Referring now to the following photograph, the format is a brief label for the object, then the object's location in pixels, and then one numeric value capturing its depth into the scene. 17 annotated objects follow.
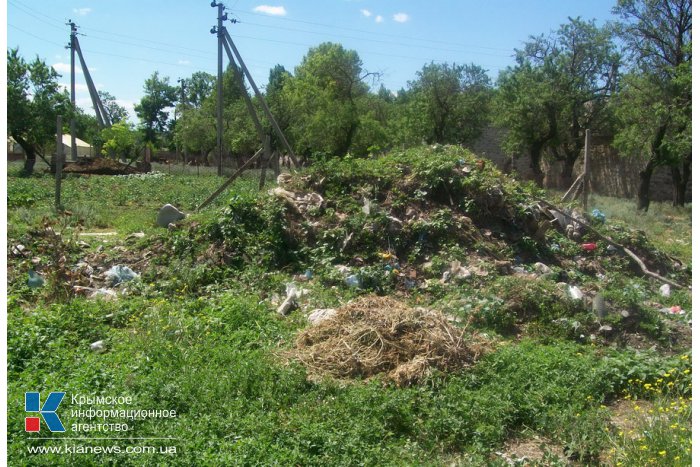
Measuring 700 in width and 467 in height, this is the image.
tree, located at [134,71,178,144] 50.19
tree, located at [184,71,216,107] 53.06
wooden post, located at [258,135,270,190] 13.40
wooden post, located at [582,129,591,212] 11.70
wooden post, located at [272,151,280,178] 15.65
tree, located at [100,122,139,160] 31.98
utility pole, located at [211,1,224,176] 18.86
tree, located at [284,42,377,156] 29.56
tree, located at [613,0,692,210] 17.31
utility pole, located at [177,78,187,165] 45.92
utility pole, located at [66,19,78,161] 23.68
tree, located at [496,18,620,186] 22.36
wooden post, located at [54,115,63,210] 11.15
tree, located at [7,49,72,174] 25.44
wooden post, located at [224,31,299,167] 18.06
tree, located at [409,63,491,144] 26.16
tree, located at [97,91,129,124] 47.44
